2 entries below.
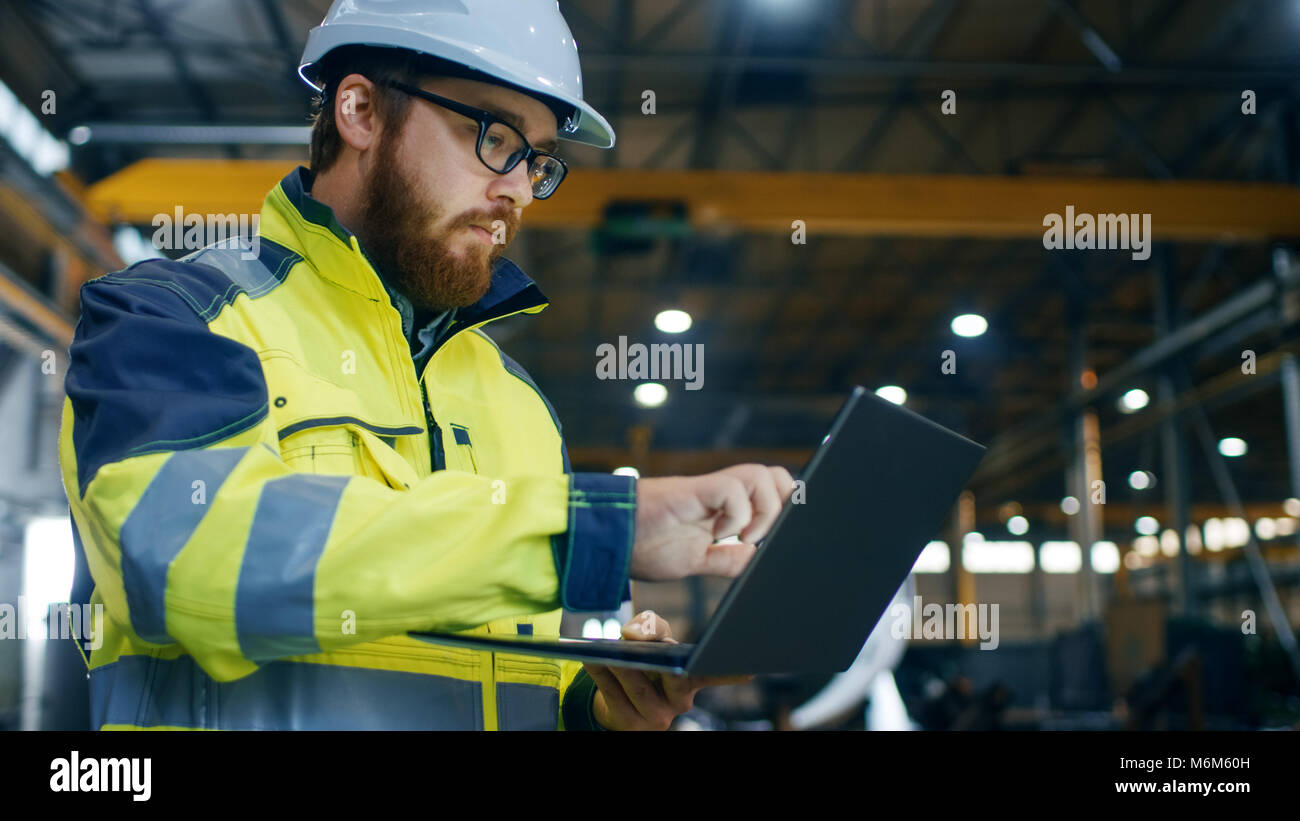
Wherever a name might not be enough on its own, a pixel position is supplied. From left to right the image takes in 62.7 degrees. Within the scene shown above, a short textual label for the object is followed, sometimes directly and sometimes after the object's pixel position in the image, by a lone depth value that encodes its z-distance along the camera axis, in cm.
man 77
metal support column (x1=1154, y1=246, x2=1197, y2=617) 1077
